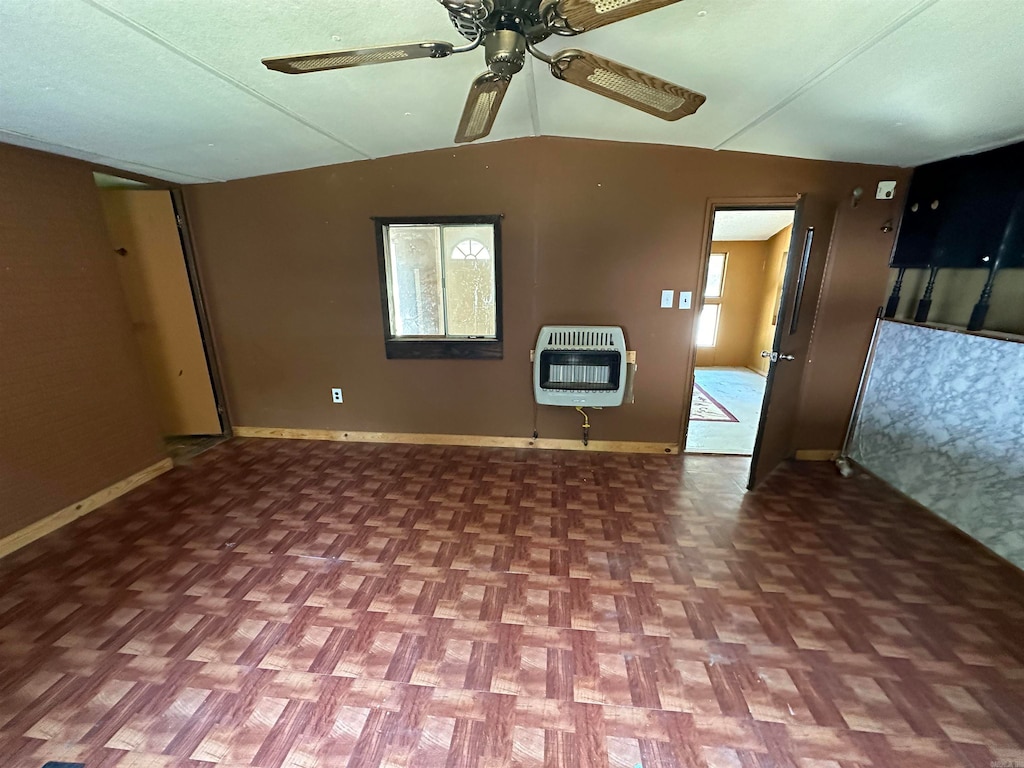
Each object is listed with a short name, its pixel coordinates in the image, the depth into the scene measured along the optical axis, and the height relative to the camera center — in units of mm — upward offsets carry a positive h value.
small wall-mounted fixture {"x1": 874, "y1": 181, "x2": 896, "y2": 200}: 2709 +573
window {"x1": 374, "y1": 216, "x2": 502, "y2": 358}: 3074 -59
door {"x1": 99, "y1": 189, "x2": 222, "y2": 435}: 3107 -216
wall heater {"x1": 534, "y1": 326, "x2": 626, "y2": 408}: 2986 -609
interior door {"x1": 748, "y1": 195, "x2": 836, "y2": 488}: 2541 -313
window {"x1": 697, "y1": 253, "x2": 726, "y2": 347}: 6242 -342
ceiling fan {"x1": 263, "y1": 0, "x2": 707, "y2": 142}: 1016 +619
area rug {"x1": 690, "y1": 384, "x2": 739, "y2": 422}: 4119 -1322
